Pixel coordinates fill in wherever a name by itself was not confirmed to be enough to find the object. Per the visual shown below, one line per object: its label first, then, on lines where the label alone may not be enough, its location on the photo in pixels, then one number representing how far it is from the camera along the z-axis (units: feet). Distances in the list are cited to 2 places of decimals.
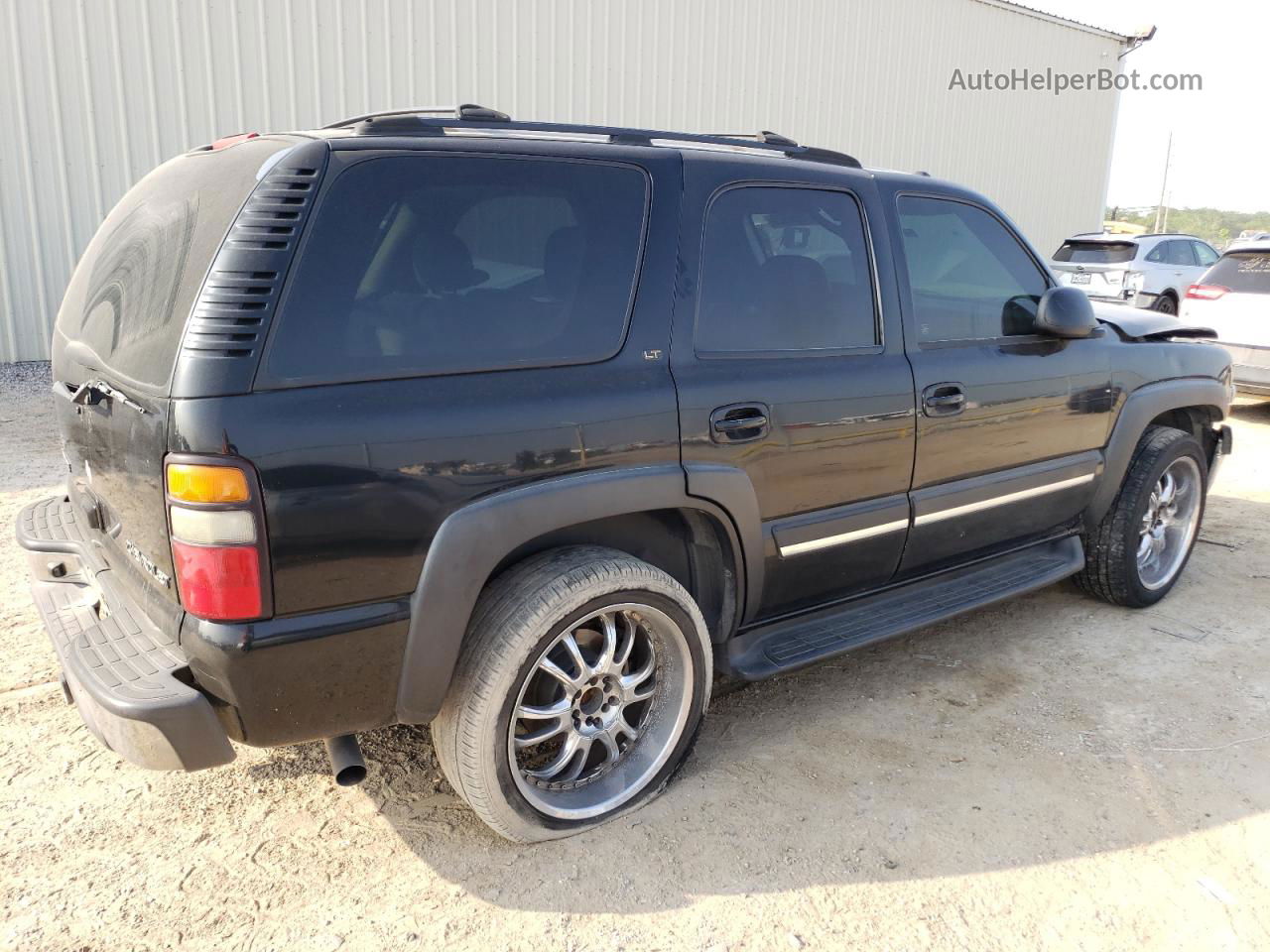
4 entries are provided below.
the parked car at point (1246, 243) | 29.00
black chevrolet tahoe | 6.73
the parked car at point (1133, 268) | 41.93
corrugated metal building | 25.77
